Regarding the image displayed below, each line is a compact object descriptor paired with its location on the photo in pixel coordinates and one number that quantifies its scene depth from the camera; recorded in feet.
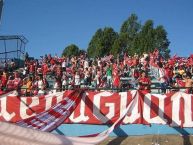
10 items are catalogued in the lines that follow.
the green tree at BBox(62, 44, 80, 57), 361.51
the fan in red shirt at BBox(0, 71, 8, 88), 66.89
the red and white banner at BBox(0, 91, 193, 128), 44.11
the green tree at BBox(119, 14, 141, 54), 264.11
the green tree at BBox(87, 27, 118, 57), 268.00
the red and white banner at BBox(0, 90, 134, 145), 17.57
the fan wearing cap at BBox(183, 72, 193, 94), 54.65
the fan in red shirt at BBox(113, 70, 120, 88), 64.49
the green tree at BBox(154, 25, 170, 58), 238.62
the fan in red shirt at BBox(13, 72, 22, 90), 63.41
